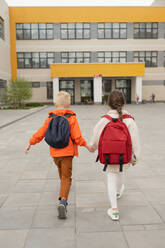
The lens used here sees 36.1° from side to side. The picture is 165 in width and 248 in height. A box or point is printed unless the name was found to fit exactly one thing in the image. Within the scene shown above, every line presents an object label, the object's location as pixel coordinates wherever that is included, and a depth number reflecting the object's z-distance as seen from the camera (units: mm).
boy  3334
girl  3133
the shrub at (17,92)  27734
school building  37438
